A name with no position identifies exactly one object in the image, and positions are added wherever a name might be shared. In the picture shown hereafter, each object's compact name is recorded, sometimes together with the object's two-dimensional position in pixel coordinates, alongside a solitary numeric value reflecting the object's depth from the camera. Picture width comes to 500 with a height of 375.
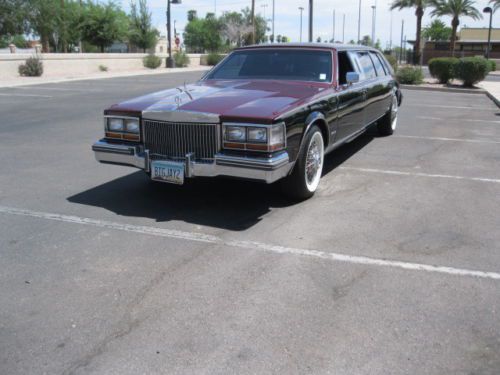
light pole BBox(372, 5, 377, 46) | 65.00
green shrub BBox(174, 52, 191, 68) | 42.62
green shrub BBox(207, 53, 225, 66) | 46.06
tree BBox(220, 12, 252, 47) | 78.00
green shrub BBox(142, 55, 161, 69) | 39.59
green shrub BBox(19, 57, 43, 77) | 28.20
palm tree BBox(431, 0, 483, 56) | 44.84
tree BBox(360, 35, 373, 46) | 93.81
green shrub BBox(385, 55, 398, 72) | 26.83
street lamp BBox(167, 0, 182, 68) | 38.88
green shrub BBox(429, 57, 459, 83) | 22.71
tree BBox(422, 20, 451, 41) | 90.94
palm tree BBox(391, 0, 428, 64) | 43.84
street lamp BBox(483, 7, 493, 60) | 33.17
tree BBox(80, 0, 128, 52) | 43.47
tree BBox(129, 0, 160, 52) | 46.72
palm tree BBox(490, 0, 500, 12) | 43.08
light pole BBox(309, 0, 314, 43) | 28.33
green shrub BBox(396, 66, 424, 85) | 23.31
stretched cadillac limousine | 4.86
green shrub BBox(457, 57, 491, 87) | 21.41
